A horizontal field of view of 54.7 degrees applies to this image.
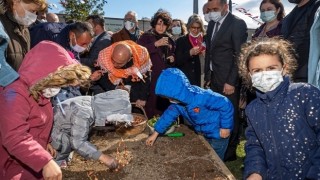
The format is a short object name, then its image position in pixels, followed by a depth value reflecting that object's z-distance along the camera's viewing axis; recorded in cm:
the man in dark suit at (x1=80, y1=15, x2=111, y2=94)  485
